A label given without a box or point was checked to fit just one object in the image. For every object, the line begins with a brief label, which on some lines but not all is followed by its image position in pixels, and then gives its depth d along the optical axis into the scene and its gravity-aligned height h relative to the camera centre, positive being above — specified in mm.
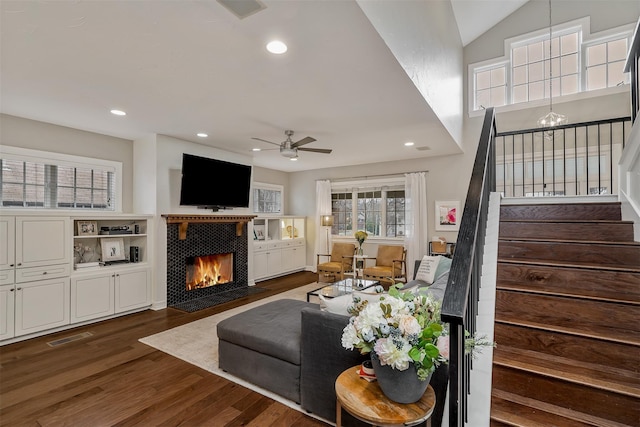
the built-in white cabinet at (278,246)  6680 -749
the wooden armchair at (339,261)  6340 -1062
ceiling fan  4304 +941
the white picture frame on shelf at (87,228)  4227 -203
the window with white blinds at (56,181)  3838 +461
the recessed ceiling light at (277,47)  2186 +1238
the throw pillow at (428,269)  4180 -772
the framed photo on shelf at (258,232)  7099 -423
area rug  2635 -1465
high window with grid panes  4922 +2616
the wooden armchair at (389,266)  5797 -1061
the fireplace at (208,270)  5355 -1055
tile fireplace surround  4895 -639
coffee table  4202 -1090
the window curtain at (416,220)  6309 -116
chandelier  4215 +1331
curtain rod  6717 +888
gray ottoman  2376 -1126
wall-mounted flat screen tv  4901 +543
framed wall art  6020 -7
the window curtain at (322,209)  7570 +135
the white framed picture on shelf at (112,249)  4430 -524
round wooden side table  1344 -905
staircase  1349 -620
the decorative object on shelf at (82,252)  4258 -548
